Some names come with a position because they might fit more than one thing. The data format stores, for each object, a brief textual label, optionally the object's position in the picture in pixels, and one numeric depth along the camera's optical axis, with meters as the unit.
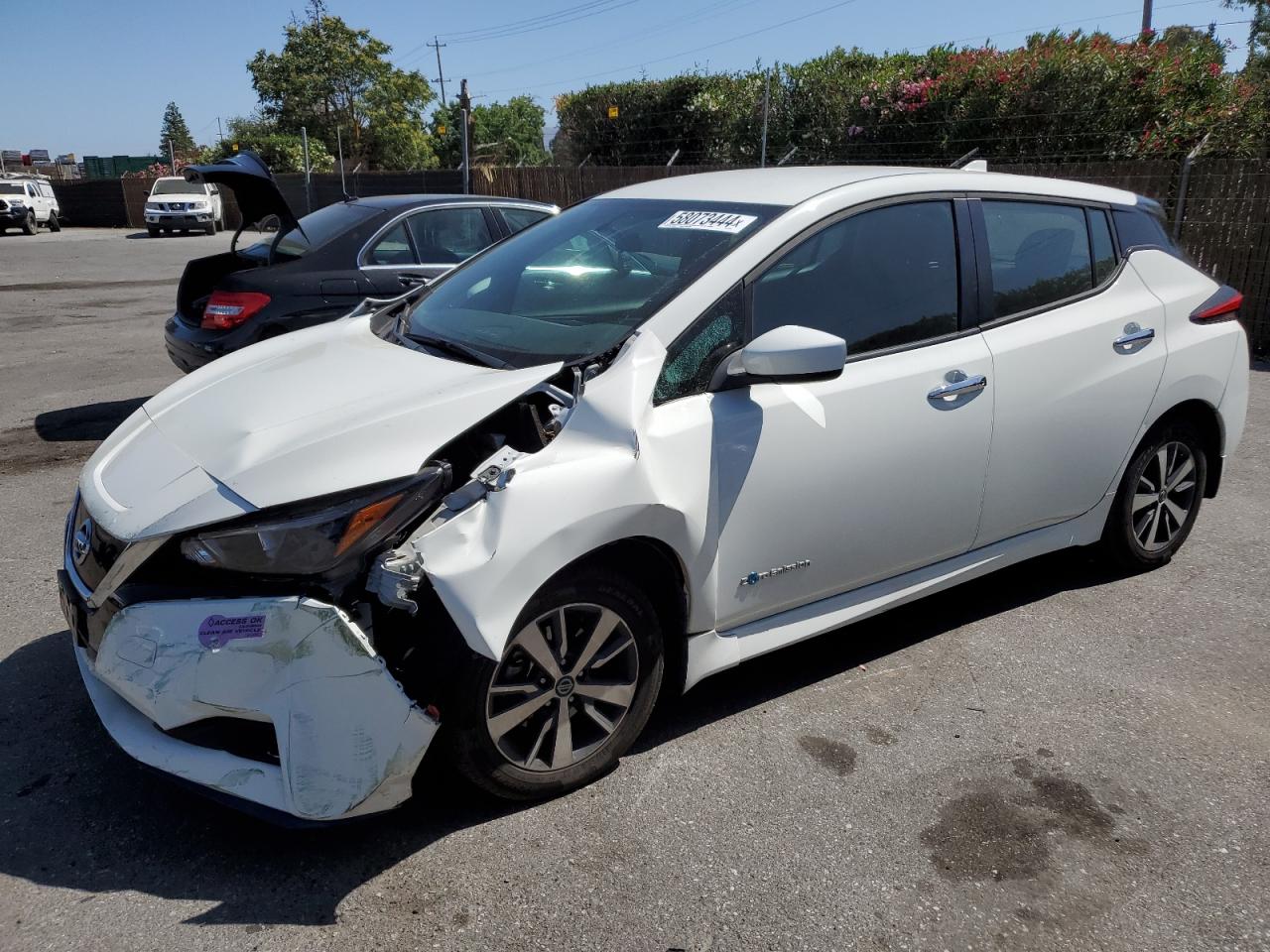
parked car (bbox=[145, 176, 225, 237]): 33.22
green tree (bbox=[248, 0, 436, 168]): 52.25
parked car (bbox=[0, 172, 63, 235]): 34.28
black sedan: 6.59
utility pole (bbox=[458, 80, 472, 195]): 17.05
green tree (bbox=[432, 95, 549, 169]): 60.65
